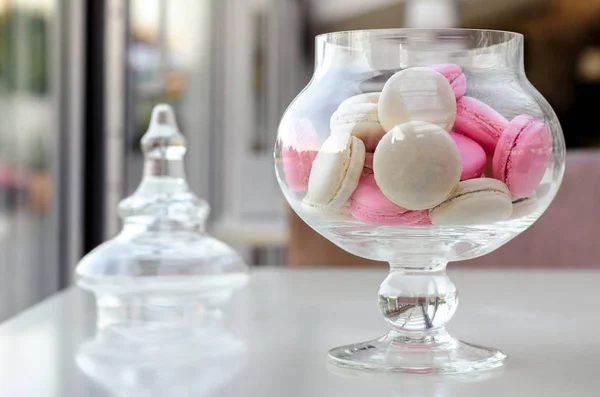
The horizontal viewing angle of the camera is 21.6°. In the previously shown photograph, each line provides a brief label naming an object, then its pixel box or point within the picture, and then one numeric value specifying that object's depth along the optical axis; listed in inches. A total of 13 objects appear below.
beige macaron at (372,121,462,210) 28.8
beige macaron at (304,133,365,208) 29.4
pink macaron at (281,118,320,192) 30.7
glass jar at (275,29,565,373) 29.2
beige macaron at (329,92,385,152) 29.6
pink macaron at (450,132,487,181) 29.2
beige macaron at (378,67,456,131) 29.3
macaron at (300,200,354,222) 30.1
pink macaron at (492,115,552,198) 29.7
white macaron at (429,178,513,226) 29.2
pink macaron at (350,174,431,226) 29.3
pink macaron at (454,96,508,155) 29.6
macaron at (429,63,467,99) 30.2
